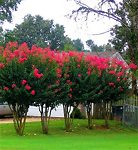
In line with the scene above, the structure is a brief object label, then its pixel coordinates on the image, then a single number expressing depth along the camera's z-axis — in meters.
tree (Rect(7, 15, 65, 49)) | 75.09
